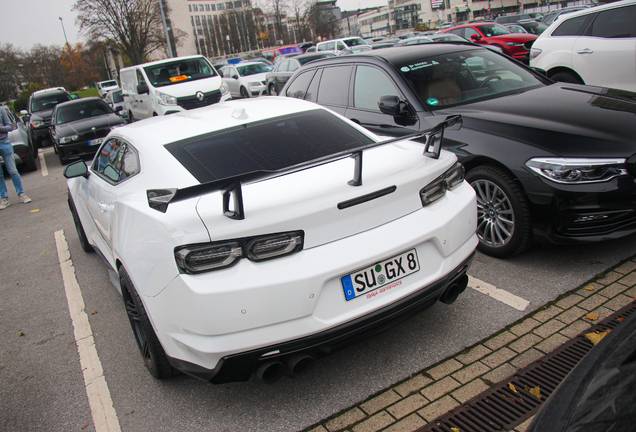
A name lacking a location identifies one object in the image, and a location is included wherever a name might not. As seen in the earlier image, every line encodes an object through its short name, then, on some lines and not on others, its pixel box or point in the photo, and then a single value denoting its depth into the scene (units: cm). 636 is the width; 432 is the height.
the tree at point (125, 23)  4919
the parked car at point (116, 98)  2440
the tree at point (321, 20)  7681
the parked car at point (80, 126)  1192
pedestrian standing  807
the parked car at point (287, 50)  4362
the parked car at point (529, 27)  2372
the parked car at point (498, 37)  1678
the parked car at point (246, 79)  1983
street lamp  7921
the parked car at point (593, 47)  693
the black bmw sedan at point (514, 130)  337
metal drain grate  234
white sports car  220
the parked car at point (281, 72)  1652
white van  1290
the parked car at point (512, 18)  3459
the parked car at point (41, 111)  1616
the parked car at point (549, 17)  2542
